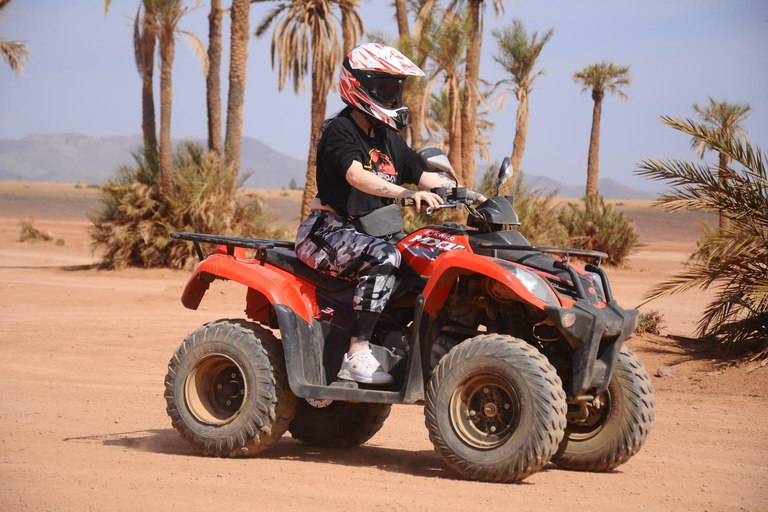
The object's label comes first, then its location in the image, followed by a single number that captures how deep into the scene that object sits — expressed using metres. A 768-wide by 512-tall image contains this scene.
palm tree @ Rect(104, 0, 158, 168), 31.02
